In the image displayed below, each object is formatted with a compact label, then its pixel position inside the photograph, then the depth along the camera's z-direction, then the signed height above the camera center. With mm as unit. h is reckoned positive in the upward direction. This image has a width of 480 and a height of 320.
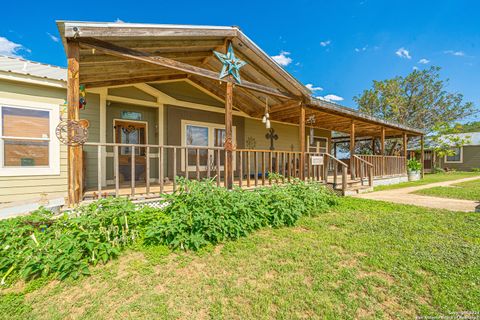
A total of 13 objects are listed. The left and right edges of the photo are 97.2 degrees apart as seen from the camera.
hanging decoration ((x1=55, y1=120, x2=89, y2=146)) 3178 +420
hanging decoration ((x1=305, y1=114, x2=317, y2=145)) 7702 +1510
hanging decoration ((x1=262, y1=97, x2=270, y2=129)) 6137 +1165
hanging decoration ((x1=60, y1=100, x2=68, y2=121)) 4400 +1052
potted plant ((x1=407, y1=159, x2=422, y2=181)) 11586 -542
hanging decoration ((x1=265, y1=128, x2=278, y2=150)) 9359 +1062
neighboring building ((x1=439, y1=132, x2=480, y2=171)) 19516 +195
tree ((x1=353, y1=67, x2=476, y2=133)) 18797 +5332
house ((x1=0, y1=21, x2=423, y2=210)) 3557 +1446
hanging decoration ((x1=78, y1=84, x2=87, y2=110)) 4348 +1371
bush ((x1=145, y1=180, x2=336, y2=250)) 2939 -880
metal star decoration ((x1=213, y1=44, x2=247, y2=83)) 4566 +2107
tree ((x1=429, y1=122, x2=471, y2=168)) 17859 +1760
